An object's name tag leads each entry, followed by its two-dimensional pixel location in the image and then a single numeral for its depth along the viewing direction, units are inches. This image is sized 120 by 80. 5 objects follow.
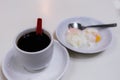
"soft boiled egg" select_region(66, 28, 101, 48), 24.8
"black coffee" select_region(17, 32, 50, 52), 20.5
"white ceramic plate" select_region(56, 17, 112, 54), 24.1
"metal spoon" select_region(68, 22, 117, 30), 27.2
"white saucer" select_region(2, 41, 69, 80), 21.5
